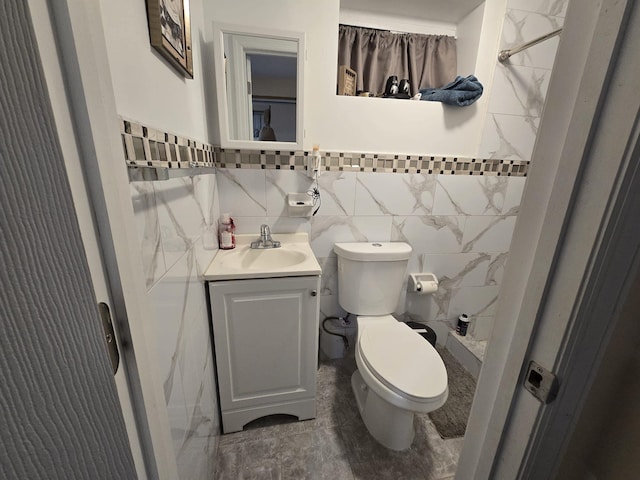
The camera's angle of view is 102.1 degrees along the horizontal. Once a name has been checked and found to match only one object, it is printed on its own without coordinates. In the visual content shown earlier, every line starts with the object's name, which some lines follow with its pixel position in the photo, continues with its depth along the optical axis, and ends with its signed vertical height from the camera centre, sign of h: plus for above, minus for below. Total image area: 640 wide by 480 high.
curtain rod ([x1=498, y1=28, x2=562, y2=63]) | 1.23 +0.64
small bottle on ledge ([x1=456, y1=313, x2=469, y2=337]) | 1.87 -1.07
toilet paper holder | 1.70 -0.72
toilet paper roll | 1.69 -0.74
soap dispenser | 1.44 -0.38
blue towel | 1.45 +0.44
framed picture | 0.64 +0.35
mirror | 1.27 +0.39
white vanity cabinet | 1.15 -0.83
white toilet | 1.07 -0.86
